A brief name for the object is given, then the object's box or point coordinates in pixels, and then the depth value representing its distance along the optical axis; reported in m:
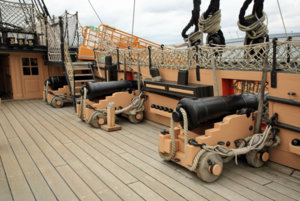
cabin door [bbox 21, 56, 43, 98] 8.79
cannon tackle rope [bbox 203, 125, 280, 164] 2.73
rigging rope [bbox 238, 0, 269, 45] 3.52
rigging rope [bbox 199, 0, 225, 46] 4.04
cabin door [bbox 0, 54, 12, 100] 9.41
